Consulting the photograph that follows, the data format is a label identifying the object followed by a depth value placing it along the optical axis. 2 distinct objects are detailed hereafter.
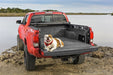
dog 3.44
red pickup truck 3.43
